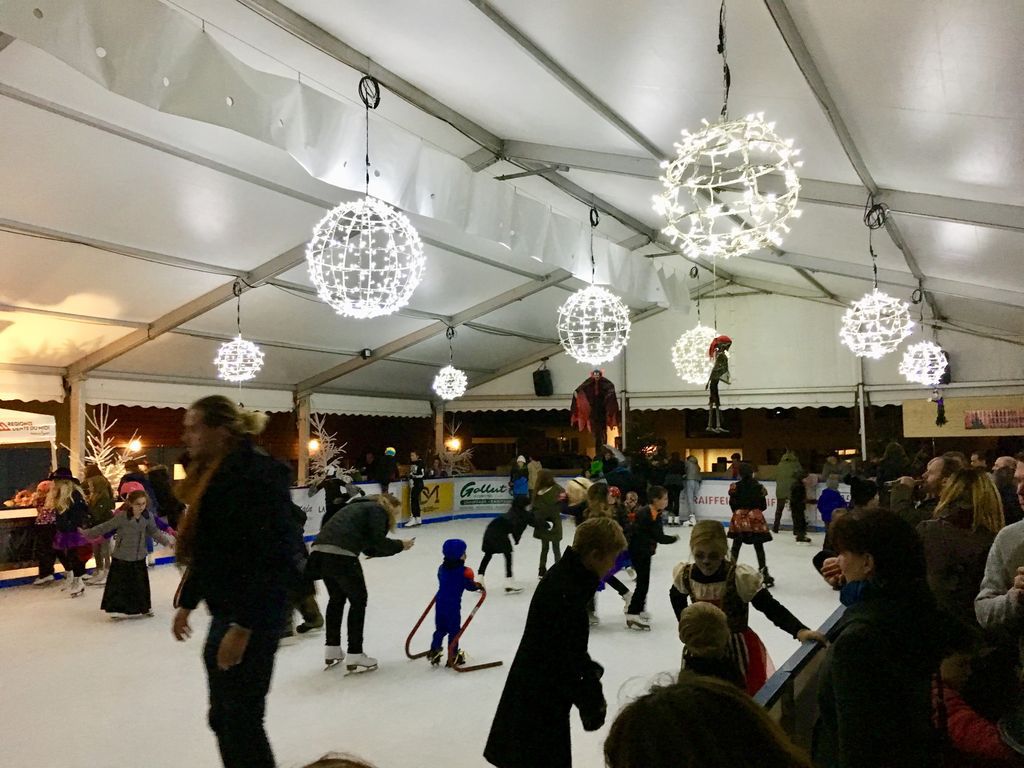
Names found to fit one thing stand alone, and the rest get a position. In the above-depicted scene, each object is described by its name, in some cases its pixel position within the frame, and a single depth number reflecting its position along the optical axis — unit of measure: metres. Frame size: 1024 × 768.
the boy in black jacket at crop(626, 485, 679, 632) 4.82
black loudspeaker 13.88
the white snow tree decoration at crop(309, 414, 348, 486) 11.23
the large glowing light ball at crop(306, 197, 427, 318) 3.40
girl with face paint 2.43
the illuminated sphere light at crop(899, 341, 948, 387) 7.40
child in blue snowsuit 3.97
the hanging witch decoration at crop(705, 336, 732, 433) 7.09
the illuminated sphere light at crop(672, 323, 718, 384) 8.85
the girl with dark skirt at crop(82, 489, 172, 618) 5.26
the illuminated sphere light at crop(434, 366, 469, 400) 9.31
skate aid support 3.96
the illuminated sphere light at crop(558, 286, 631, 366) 5.64
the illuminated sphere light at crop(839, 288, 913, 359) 4.94
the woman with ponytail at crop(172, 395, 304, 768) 1.82
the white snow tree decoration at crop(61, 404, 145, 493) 8.42
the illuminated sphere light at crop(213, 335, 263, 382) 6.80
